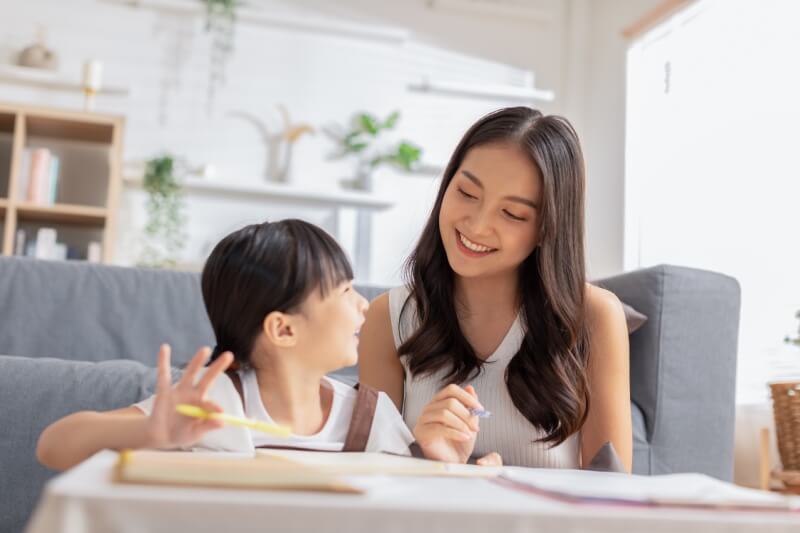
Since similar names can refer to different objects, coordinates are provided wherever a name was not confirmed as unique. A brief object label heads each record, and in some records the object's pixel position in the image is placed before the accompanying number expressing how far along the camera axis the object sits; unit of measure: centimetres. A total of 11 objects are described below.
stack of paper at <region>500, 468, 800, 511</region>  57
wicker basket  261
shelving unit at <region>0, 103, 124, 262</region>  388
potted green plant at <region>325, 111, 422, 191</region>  461
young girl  99
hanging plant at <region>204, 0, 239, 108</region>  456
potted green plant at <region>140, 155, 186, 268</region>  425
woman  140
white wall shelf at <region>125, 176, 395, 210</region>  439
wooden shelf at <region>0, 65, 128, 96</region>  427
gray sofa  192
